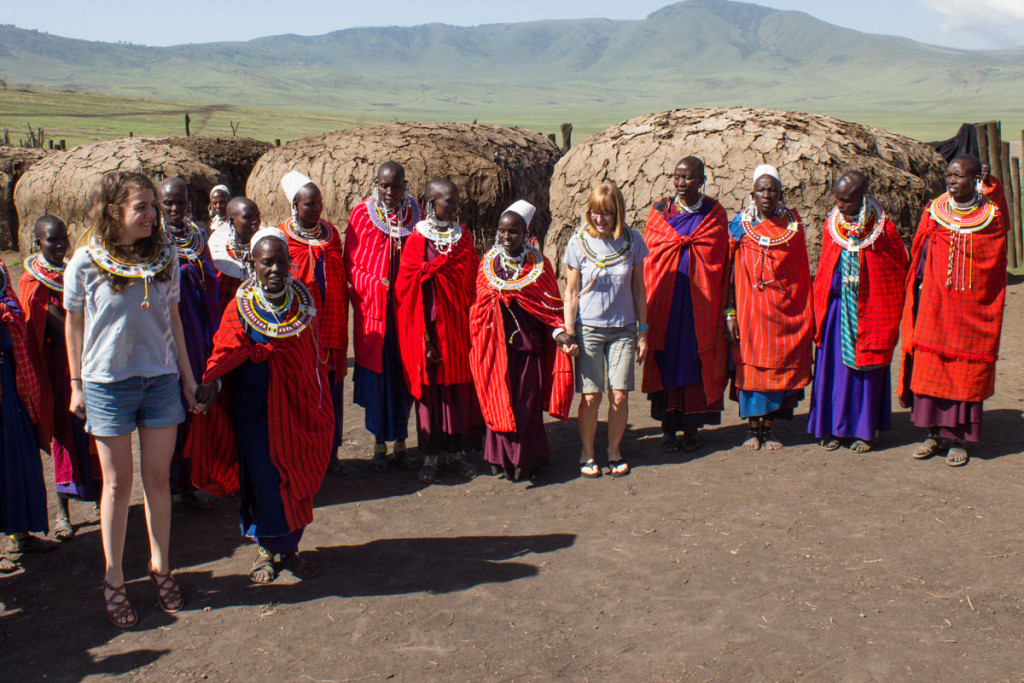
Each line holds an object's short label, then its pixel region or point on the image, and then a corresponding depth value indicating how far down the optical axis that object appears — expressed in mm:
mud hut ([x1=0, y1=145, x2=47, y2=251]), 16906
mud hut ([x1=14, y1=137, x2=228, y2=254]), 12523
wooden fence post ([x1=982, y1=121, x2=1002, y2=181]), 13500
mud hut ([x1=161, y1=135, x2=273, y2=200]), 14102
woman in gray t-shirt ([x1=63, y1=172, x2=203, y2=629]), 3734
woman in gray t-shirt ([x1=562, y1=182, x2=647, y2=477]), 5477
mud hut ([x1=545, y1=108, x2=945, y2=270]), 8656
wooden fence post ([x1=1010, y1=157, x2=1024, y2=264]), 13344
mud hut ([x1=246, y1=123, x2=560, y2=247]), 10211
